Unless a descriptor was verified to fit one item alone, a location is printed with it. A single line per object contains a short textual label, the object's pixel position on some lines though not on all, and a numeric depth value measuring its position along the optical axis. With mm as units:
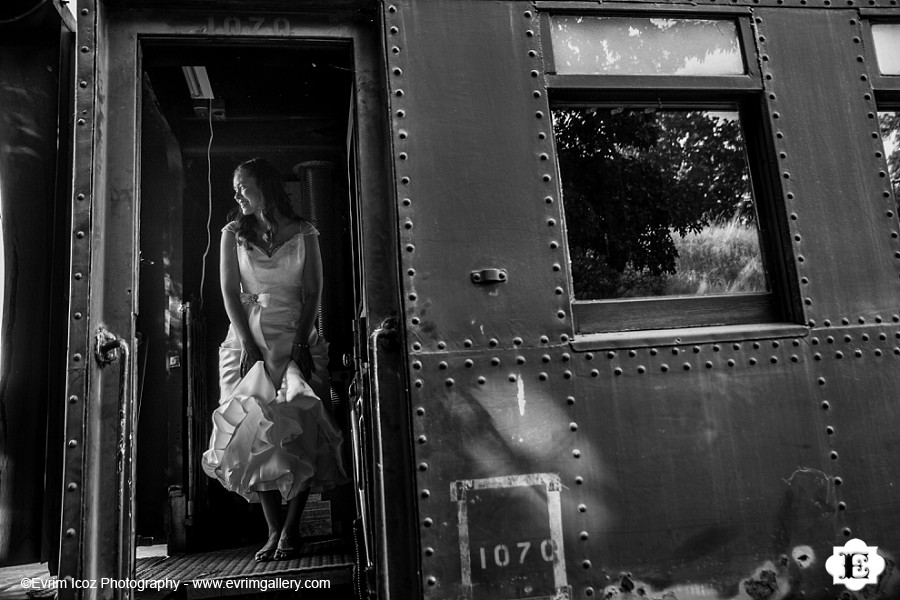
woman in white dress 3203
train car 2051
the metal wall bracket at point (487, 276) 2143
